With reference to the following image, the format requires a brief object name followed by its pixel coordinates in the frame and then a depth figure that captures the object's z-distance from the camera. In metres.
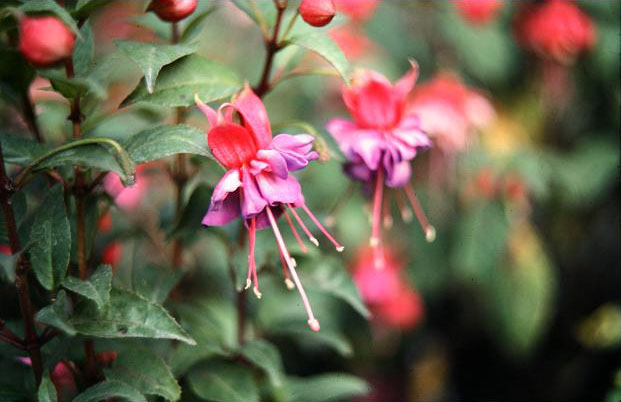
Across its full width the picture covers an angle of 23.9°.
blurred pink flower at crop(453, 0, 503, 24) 0.65
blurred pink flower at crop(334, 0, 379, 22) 0.60
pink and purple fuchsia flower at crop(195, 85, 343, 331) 0.37
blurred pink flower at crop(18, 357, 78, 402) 0.40
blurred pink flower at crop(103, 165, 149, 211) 0.55
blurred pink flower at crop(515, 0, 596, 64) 0.63
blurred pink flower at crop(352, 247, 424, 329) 0.59
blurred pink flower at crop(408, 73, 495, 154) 0.55
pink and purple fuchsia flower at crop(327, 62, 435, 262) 0.40
